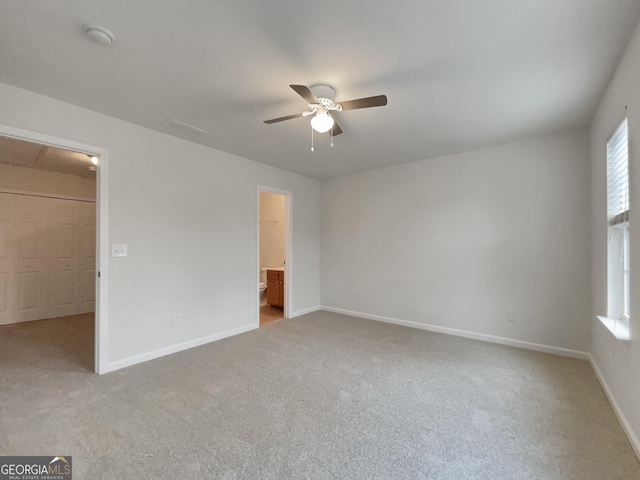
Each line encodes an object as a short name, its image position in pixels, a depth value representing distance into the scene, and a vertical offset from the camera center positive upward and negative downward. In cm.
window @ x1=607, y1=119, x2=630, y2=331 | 209 +7
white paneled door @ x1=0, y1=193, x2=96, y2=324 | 438 -27
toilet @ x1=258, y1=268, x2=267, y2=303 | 571 -91
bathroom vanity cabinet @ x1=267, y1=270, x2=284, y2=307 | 518 -90
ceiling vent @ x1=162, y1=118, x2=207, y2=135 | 281 +122
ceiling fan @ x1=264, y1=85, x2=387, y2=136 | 198 +102
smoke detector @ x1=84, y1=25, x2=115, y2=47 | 158 +121
